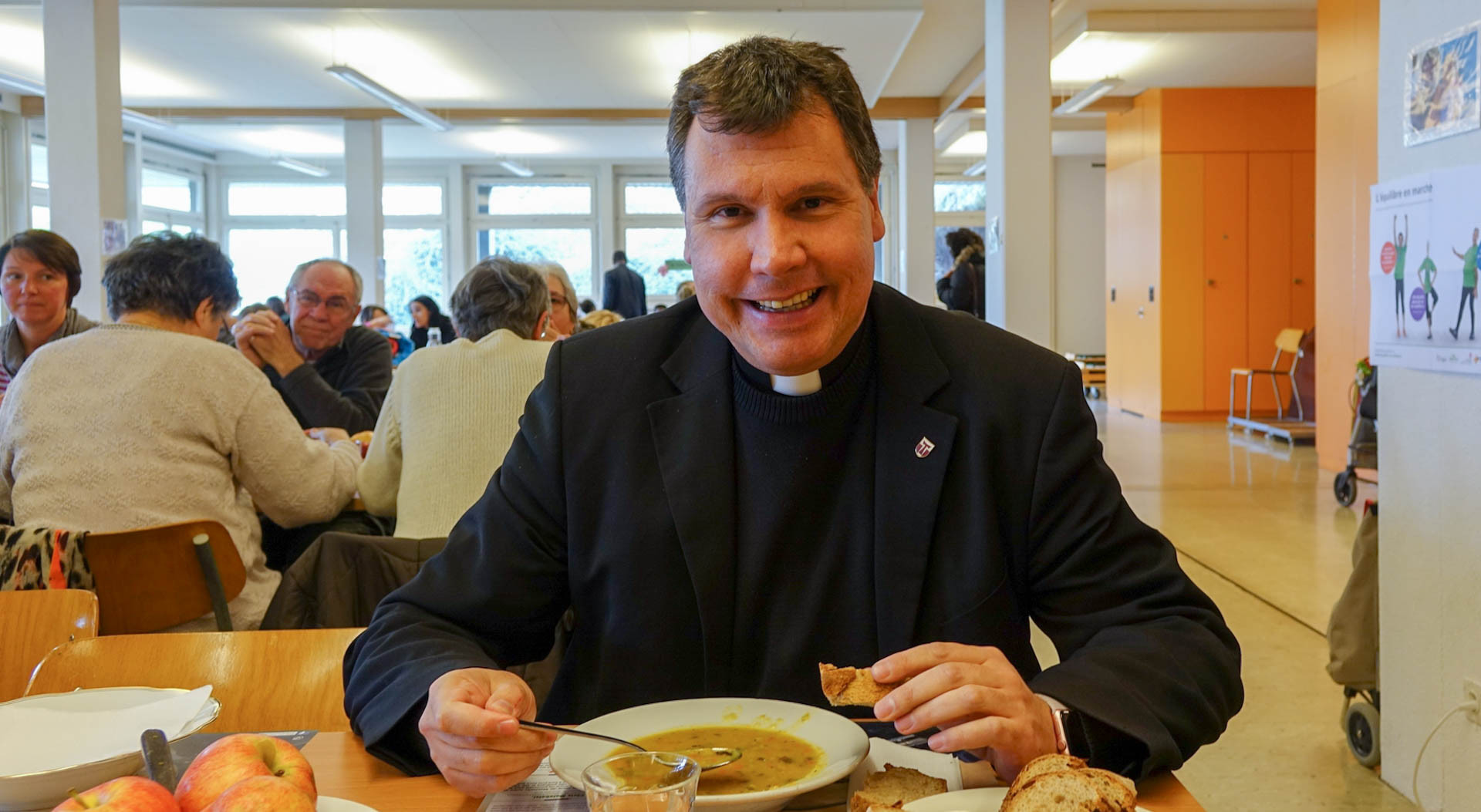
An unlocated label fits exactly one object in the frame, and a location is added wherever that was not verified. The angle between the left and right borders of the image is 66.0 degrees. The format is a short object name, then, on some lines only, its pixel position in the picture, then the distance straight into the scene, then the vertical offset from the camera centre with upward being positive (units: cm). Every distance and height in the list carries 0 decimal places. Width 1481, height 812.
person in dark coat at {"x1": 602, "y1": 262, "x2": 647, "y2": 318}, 1075 +51
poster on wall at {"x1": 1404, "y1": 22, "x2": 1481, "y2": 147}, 244 +55
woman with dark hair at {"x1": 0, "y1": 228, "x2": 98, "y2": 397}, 425 +24
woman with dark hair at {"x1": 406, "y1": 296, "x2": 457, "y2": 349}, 1054 +27
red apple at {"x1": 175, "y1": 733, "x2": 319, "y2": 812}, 78 -30
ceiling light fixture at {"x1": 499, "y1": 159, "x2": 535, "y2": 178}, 1585 +255
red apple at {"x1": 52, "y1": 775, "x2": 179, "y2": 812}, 71 -28
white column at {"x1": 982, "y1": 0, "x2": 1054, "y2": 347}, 732 +110
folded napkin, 102 -35
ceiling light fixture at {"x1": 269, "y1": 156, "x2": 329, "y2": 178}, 1495 +247
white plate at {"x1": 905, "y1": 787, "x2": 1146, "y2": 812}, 88 -36
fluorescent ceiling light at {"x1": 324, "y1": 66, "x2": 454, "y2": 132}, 925 +228
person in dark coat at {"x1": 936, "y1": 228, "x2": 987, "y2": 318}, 905 +52
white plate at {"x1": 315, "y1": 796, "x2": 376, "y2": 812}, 89 -36
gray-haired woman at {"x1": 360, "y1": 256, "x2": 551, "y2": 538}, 302 -21
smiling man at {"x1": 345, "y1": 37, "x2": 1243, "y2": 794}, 121 -18
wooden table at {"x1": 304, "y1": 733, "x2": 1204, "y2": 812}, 100 -40
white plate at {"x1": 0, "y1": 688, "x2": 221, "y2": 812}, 90 -35
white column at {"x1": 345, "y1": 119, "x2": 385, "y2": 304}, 1256 +162
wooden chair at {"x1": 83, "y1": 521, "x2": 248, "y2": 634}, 227 -47
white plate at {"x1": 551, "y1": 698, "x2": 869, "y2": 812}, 96 -36
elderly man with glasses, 463 +3
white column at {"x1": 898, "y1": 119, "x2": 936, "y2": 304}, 1321 +157
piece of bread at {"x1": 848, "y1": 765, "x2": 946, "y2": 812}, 90 -36
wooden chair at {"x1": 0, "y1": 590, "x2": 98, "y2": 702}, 155 -38
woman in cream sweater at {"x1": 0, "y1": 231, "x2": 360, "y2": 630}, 261 -21
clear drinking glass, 77 -31
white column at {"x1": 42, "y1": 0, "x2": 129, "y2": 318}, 652 +127
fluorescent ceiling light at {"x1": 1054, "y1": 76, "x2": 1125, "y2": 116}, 960 +217
